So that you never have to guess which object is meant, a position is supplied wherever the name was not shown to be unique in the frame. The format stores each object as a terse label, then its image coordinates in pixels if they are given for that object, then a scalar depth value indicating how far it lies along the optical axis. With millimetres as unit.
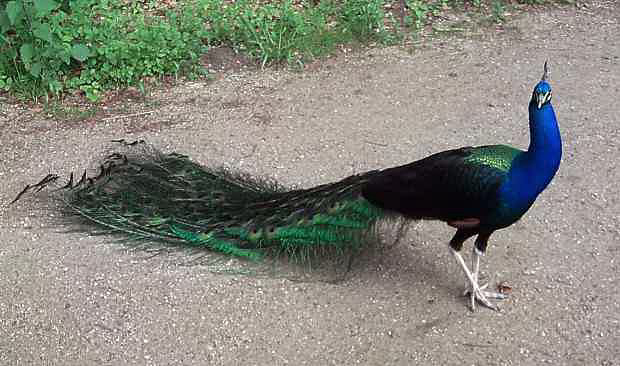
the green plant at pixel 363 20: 6398
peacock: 3125
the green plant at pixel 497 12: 6738
